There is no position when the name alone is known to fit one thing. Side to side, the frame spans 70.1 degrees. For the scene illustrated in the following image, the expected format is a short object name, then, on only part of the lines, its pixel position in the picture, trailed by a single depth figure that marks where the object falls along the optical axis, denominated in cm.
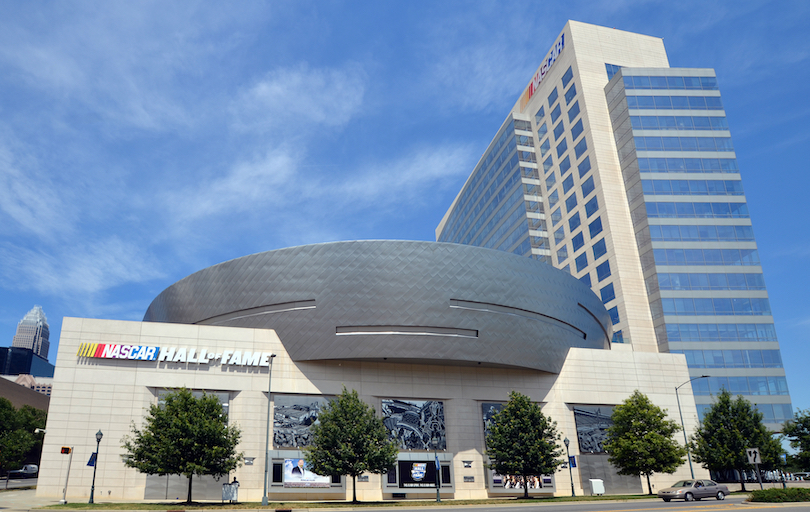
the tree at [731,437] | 4706
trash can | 3956
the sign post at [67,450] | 3761
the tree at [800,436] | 4672
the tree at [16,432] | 6166
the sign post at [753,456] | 3579
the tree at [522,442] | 4350
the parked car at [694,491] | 3686
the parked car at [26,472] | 6862
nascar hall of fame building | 4219
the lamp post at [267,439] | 3943
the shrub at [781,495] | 3016
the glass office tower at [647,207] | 7569
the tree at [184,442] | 3607
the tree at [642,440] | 4588
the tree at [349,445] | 3803
